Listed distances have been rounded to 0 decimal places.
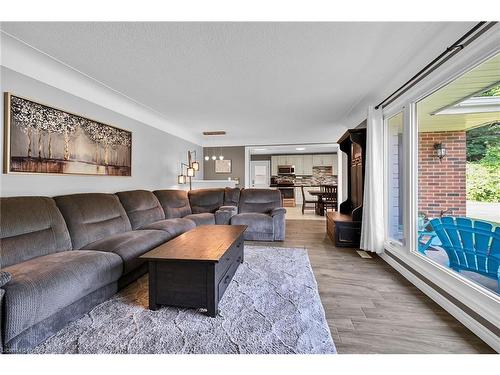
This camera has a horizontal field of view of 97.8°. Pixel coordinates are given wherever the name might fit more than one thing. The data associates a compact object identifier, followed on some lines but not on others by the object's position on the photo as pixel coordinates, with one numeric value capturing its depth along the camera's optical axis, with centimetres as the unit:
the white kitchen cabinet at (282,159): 959
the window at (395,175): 291
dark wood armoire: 357
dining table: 693
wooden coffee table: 170
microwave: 941
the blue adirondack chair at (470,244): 205
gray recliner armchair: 405
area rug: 138
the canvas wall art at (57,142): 207
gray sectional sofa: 133
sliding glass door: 205
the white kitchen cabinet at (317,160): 934
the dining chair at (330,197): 675
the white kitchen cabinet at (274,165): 965
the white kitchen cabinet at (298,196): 945
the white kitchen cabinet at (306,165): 946
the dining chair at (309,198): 869
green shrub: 197
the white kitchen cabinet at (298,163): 951
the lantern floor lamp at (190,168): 496
